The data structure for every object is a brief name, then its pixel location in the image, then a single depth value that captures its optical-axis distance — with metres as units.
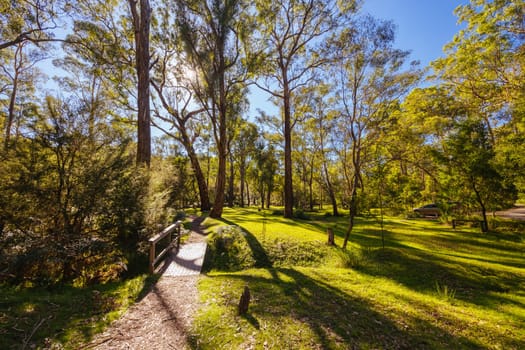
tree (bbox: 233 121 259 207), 25.28
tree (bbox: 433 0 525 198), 8.55
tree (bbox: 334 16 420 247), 13.96
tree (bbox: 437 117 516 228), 9.84
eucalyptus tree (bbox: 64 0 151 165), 9.55
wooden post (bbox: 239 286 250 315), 3.50
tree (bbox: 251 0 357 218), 13.88
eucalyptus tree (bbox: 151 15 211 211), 13.15
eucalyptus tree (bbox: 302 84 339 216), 19.50
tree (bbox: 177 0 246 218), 11.54
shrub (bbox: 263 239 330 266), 6.94
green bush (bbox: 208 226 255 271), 6.60
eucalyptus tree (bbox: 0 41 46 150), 16.91
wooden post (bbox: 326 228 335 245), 8.11
